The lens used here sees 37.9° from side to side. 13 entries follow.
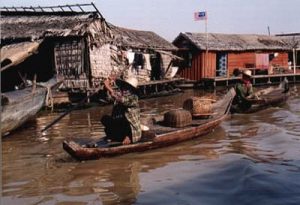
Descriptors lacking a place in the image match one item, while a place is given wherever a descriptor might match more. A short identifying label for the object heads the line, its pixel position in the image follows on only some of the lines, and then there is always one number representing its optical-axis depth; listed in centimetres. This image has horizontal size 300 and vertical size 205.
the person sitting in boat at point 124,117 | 806
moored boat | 1075
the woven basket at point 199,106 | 1143
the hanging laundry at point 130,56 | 2187
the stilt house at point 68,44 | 1803
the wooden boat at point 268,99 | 1447
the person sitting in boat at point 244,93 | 1415
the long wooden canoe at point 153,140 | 786
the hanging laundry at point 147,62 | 2411
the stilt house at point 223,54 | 2906
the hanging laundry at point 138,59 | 2345
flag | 2798
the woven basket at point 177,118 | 1034
